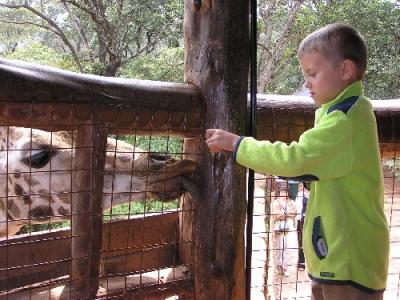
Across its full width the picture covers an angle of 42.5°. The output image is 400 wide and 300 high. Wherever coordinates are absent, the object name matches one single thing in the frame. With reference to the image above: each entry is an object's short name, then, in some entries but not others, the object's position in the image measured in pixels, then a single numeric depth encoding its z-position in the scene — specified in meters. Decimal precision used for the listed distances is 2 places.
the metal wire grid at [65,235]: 2.19
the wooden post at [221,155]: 2.08
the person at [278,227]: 6.48
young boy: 1.65
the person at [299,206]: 6.33
